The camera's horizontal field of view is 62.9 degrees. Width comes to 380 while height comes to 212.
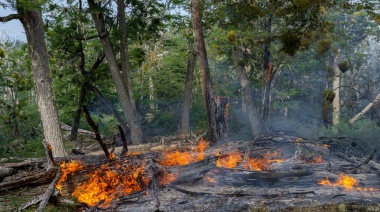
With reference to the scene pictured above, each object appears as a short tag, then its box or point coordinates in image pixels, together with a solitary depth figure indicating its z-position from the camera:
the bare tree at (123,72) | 13.80
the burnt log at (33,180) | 6.51
